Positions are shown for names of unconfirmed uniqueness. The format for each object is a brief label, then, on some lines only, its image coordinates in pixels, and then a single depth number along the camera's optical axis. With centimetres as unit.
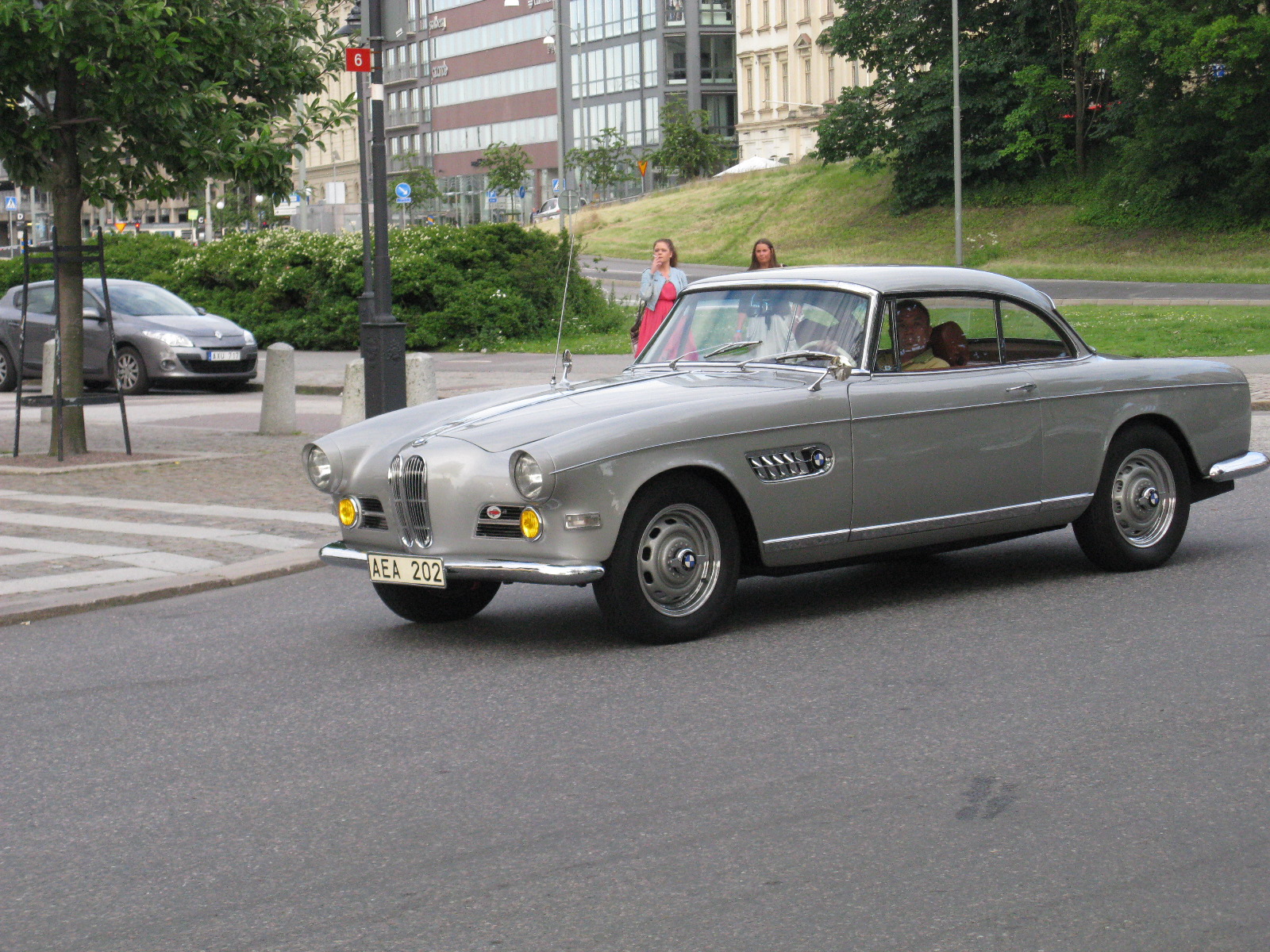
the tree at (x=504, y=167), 9412
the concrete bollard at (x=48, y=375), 1859
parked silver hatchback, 2353
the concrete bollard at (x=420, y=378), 1633
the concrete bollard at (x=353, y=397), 1590
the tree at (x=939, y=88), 6372
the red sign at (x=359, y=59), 1530
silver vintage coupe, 682
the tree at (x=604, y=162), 9375
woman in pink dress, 1403
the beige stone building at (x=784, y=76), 9819
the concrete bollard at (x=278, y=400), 1714
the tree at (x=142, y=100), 1373
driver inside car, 791
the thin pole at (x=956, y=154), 4678
